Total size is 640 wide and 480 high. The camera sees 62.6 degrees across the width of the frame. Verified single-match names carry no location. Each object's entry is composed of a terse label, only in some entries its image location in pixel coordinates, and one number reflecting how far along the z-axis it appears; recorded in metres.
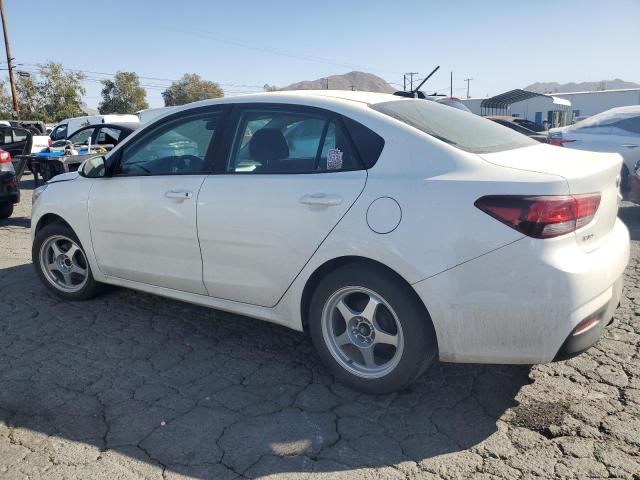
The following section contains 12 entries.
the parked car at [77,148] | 9.40
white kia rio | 2.45
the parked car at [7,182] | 7.70
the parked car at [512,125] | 15.78
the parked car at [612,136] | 8.25
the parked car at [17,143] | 9.17
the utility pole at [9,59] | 32.12
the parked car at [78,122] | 17.18
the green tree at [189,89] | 71.31
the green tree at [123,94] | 60.03
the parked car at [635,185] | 6.86
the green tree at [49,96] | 51.91
